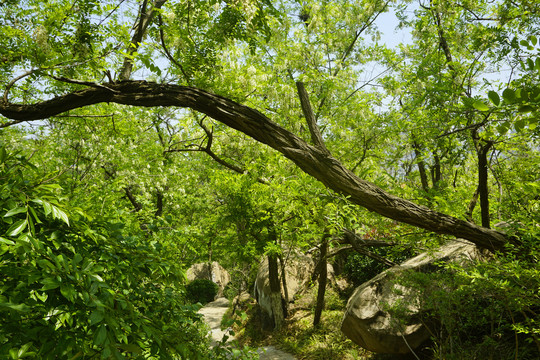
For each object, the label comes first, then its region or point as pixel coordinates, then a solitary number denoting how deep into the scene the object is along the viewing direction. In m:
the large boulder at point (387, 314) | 6.09
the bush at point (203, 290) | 19.72
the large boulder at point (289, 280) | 10.91
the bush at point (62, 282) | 1.27
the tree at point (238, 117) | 3.00
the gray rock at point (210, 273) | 22.74
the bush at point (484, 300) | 3.47
